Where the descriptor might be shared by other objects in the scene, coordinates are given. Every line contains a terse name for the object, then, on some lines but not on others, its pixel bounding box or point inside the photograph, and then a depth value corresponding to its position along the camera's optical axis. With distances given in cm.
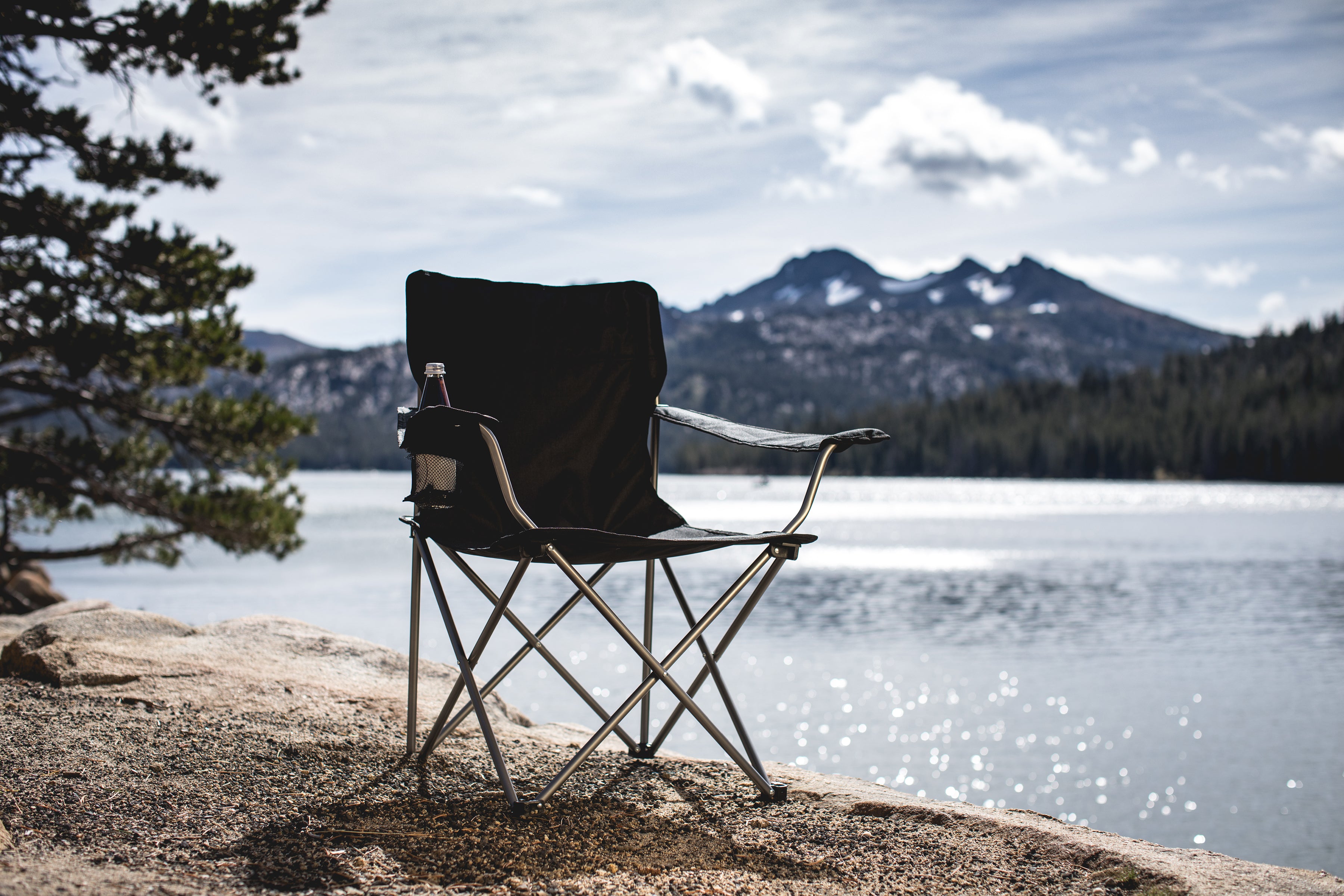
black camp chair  247
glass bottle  236
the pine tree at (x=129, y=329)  569
